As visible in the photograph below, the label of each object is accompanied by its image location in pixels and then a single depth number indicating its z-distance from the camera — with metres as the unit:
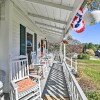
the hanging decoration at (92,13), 1.10
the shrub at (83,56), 11.52
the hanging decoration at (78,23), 1.50
